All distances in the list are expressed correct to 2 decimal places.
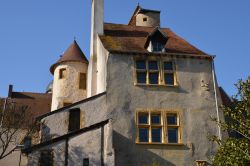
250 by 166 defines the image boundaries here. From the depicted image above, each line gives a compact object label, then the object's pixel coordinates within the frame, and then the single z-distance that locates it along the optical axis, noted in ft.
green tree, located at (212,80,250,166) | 50.04
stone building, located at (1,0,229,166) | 63.41
